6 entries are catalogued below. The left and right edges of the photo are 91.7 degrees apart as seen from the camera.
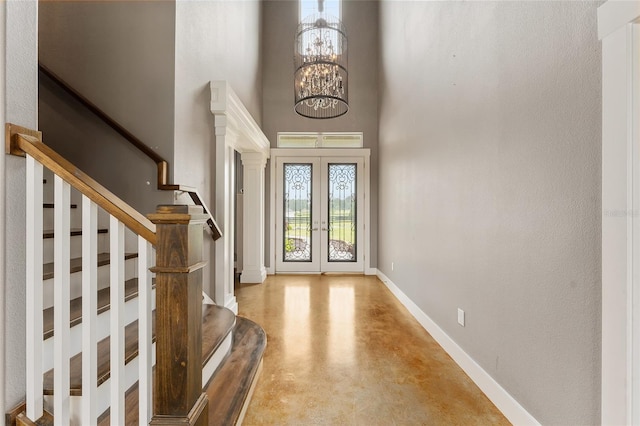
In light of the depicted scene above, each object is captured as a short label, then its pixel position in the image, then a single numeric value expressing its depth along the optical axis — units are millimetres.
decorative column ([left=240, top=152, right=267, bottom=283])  5488
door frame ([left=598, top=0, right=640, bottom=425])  1200
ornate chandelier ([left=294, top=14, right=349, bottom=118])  4020
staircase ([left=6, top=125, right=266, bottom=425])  1072
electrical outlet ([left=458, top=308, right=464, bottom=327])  2531
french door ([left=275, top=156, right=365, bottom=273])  6141
